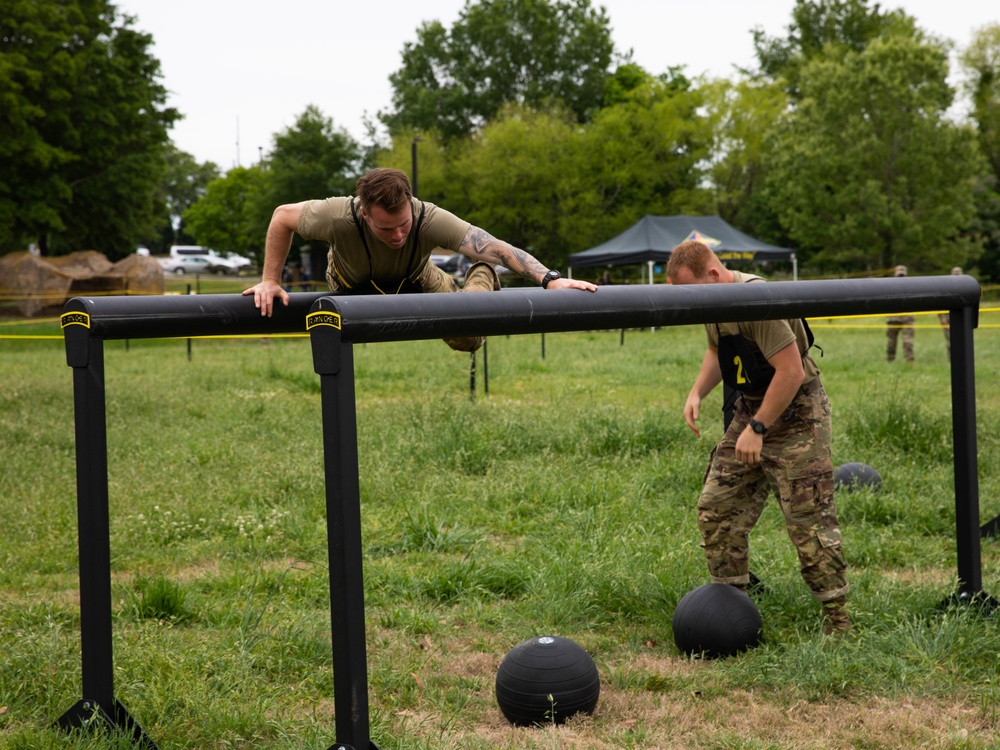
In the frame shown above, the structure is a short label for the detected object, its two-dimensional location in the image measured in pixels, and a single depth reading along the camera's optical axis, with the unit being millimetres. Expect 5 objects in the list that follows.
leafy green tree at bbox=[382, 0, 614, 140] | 62469
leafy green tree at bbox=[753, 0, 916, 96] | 61938
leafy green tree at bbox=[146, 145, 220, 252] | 99250
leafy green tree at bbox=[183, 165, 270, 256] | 70750
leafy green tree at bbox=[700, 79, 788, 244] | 48688
